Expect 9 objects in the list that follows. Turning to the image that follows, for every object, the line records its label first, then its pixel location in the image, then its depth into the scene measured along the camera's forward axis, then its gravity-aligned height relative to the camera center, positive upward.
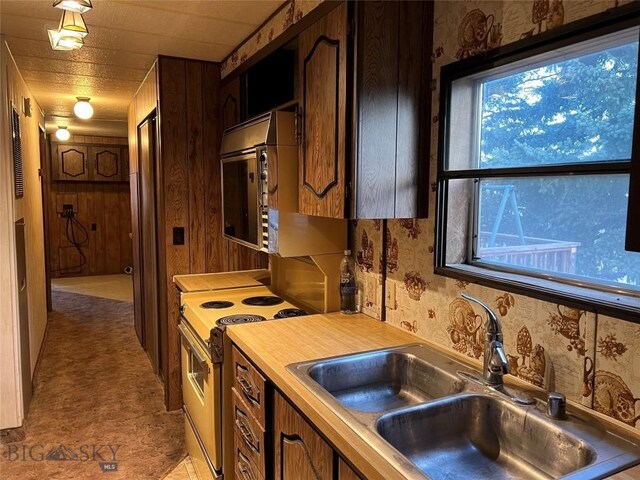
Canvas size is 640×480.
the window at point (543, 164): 1.25 +0.10
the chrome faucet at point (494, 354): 1.37 -0.44
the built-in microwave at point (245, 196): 2.20 +0.02
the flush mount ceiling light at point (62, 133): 6.21 +0.86
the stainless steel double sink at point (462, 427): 1.11 -0.59
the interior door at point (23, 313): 2.93 -0.72
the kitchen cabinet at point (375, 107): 1.61 +0.32
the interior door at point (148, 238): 3.49 -0.29
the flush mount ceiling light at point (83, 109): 4.14 +0.79
